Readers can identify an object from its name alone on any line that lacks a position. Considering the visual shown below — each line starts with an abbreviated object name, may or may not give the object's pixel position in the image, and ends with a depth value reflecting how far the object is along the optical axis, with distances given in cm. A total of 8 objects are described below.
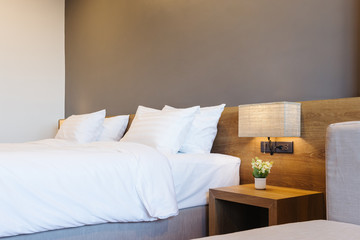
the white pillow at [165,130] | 280
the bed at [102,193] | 181
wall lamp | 235
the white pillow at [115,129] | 386
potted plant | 240
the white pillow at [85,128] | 395
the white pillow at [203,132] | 293
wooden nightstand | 210
